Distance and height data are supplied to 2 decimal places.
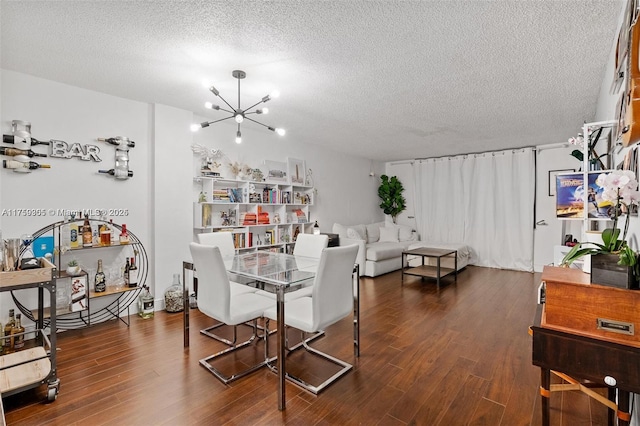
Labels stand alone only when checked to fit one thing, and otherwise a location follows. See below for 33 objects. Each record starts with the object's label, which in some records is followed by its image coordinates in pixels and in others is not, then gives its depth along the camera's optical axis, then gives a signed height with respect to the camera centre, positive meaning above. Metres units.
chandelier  2.69 +0.88
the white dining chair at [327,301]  2.05 -0.65
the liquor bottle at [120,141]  3.32 +0.76
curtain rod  5.94 +1.23
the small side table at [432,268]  4.96 -1.05
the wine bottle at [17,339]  2.63 -1.14
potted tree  7.56 +0.36
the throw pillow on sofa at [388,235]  6.72 -0.56
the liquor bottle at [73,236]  3.00 -0.26
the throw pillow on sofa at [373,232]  6.58 -0.49
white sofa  5.45 -0.70
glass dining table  1.96 -0.48
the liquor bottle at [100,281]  3.14 -0.75
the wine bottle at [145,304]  3.47 -1.09
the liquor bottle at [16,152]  2.70 +0.52
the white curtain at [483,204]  6.01 +0.13
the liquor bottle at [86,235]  3.07 -0.26
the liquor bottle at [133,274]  3.34 -0.72
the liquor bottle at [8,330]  2.64 -1.05
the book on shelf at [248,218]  4.50 -0.12
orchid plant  1.21 +0.05
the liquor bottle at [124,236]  3.32 -0.29
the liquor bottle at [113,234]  3.30 -0.27
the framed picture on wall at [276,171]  5.00 +0.66
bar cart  1.90 -1.06
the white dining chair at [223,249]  2.89 -0.43
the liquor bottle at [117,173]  3.33 +0.40
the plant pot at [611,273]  1.11 -0.23
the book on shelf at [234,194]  4.38 +0.22
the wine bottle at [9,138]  2.71 +0.64
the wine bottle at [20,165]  2.72 +0.41
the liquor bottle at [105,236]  3.18 -0.27
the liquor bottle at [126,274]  3.35 -0.72
